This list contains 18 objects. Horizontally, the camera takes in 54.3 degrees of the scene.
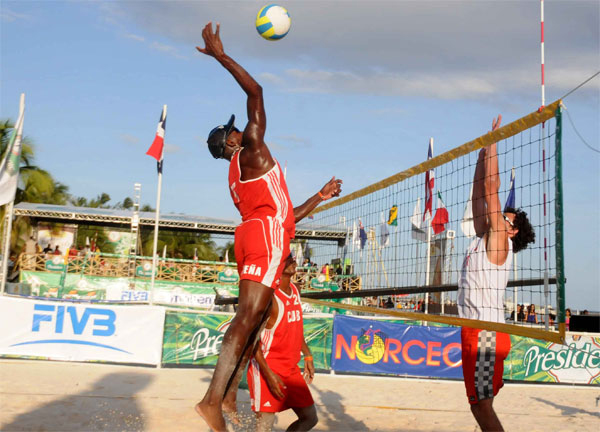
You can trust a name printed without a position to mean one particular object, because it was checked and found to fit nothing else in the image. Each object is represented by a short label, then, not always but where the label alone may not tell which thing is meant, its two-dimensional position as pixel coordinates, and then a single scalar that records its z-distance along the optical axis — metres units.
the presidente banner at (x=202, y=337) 10.92
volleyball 4.36
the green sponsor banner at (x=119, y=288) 18.80
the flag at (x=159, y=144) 16.14
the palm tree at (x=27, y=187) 25.64
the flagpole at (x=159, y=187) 16.11
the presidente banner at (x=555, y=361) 11.34
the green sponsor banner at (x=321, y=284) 20.14
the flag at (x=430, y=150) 19.39
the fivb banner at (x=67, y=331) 10.66
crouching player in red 4.34
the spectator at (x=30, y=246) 28.89
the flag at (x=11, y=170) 13.02
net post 3.61
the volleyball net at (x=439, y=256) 3.80
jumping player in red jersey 3.43
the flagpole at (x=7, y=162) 13.19
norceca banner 11.06
